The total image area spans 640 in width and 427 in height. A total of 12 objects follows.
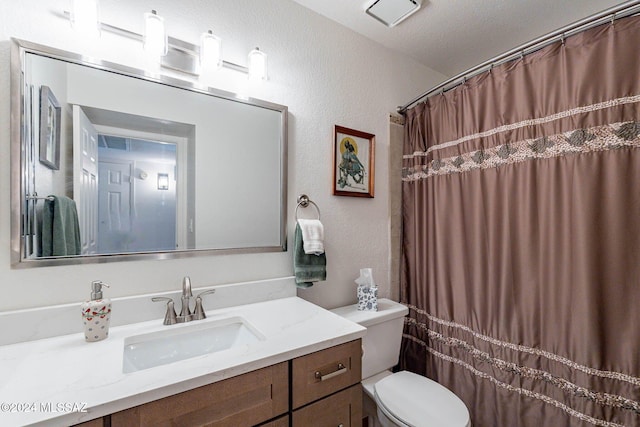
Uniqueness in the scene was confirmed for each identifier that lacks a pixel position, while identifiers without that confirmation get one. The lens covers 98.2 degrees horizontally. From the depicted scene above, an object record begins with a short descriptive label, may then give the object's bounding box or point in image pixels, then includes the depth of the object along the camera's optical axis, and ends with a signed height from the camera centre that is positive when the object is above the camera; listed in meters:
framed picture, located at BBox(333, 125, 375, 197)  1.62 +0.33
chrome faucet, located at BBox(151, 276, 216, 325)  1.06 -0.37
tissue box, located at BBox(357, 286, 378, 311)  1.57 -0.48
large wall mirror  0.93 +0.21
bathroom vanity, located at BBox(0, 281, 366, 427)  0.63 -0.41
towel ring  1.49 +0.08
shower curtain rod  1.00 +0.75
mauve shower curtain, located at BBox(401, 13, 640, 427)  1.03 -0.11
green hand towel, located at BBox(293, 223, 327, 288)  1.38 -0.25
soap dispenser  0.89 -0.32
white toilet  1.18 -0.86
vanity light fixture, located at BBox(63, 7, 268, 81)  1.06 +0.69
